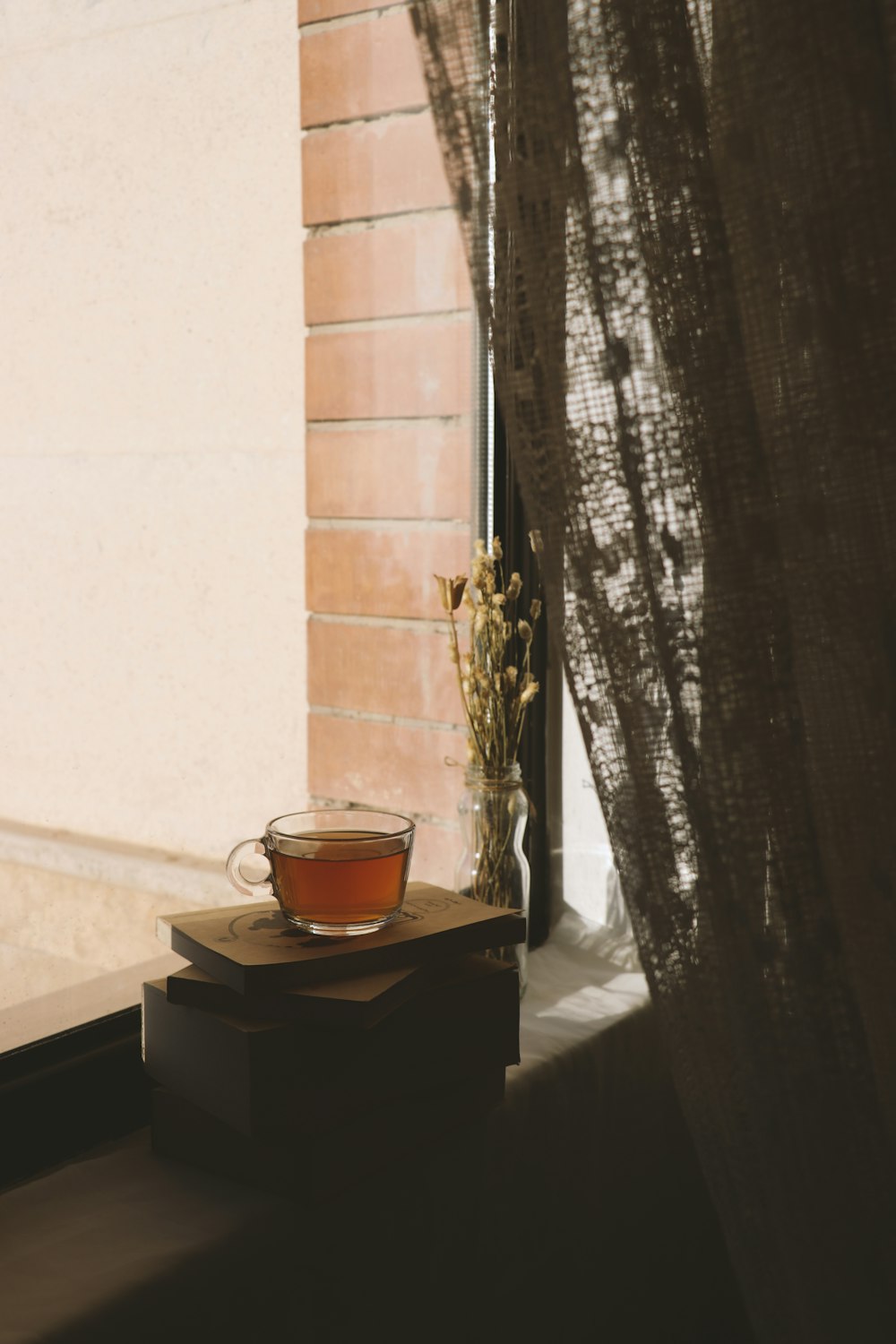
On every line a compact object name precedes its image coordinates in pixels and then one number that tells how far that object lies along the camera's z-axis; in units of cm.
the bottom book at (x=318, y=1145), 74
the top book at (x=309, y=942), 75
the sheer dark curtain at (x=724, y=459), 68
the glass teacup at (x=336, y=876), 82
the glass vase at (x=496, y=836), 110
